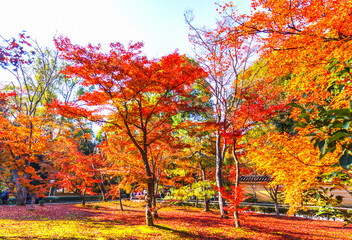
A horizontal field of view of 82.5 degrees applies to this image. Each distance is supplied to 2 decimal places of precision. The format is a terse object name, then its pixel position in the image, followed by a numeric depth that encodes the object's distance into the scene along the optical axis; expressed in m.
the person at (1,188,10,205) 15.04
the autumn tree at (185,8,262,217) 11.29
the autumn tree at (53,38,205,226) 7.05
